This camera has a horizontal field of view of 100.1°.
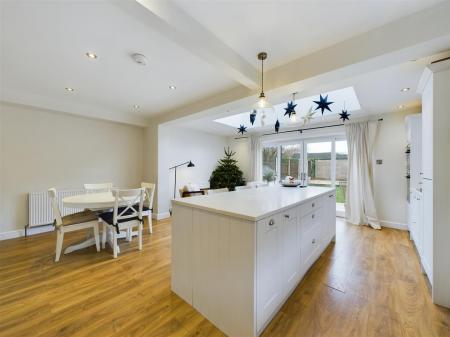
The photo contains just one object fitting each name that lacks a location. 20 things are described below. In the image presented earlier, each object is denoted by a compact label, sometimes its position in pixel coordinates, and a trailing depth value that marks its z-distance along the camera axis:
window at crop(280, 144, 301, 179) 5.47
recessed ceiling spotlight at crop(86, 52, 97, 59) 2.10
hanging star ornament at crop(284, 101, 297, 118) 2.77
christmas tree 6.13
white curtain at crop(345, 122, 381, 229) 4.08
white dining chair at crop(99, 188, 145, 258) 2.58
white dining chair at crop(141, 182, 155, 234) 3.28
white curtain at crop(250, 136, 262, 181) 6.13
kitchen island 1.30
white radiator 3.38
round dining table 2.47
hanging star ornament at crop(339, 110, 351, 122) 3.45
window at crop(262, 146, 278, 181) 6.04
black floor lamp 5.35
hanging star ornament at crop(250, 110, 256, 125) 3.08
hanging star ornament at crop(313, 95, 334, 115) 2.89
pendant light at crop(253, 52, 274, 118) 2.11
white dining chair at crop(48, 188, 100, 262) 2.44
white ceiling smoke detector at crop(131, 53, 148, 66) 2.13
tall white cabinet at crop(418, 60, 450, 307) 1.68
